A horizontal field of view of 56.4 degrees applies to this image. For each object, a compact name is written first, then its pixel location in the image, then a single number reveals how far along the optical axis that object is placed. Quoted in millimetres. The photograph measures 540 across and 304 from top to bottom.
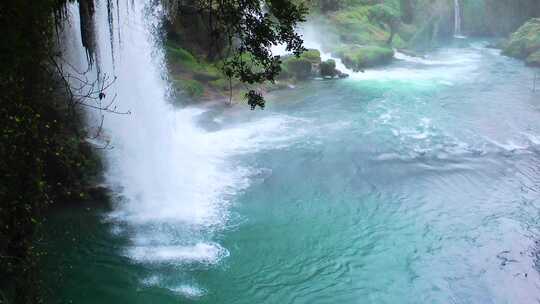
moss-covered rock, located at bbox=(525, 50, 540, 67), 29328
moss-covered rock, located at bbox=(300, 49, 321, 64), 26028
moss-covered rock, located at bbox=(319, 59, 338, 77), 25984
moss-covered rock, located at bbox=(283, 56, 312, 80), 24781
